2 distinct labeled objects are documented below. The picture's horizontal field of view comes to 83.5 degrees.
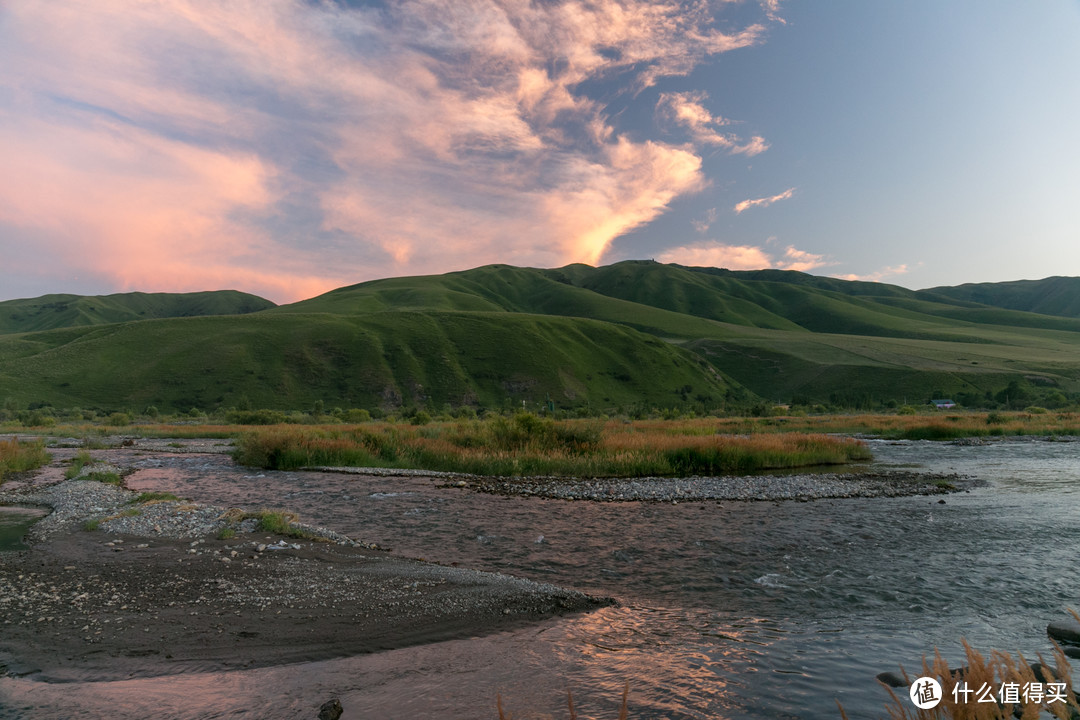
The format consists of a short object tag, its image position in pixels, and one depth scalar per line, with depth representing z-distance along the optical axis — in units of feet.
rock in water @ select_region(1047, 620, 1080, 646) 26.02
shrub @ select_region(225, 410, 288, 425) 203.10
